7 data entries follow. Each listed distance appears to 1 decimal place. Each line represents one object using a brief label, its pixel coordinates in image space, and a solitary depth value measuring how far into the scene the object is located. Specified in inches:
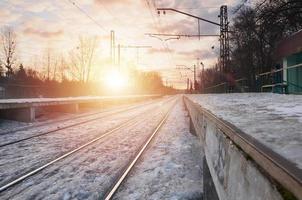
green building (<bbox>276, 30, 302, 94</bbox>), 988.6
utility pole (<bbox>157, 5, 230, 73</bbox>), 1259.2
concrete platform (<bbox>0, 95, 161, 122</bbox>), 846.9
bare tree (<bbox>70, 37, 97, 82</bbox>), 3299.7
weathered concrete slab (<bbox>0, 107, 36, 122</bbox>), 905.5
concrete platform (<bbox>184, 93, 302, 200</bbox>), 76.7
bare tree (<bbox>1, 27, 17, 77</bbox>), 2997.5
